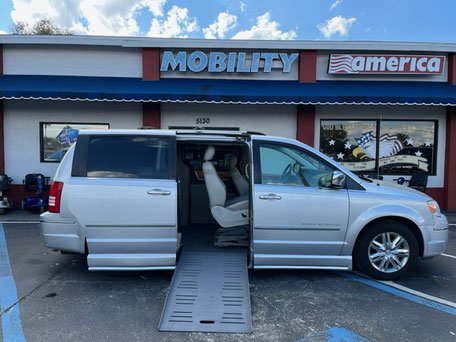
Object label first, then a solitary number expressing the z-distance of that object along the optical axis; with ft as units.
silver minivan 13.23
